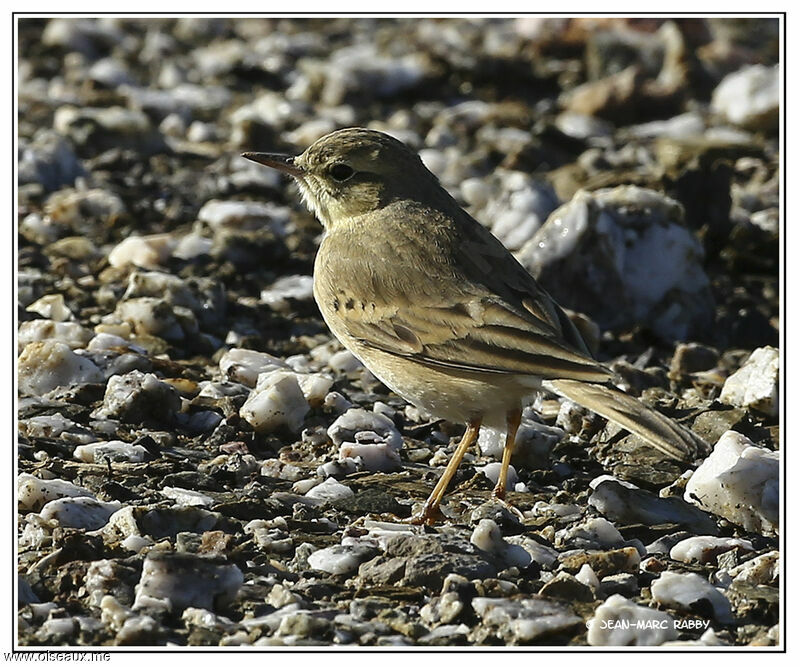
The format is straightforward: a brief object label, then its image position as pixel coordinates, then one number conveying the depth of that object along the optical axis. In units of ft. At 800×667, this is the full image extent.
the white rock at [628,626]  30.94
